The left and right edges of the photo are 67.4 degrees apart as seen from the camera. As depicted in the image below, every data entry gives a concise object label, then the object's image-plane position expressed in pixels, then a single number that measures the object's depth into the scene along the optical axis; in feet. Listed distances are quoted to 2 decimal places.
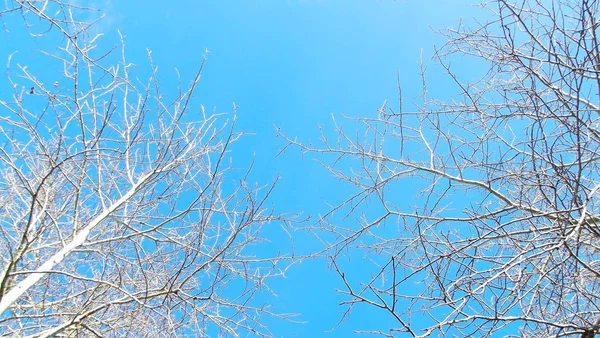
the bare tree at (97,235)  10.25
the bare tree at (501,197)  6.83
